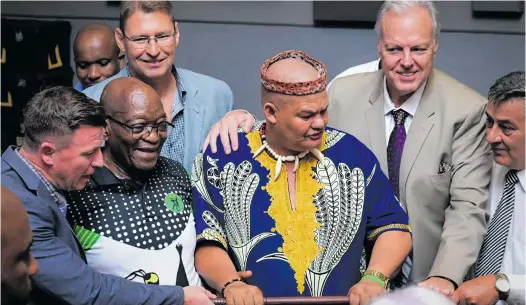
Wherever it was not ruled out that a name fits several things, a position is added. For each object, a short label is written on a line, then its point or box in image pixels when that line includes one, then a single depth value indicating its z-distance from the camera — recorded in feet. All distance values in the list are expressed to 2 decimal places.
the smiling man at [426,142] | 12.10
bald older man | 10.95
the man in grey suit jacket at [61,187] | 10.07
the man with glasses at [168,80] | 12.97
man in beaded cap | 11.16
